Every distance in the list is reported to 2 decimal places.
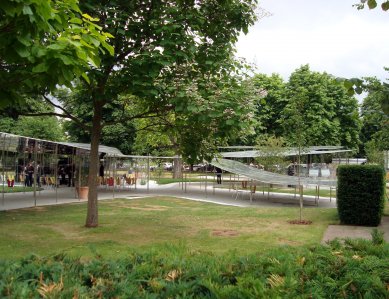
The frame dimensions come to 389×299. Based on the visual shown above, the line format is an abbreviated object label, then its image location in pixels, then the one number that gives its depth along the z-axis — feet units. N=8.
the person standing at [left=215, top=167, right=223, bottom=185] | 92.53
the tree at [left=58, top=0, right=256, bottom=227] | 28.53
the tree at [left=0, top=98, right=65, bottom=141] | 130.72
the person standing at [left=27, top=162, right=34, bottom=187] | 66.59
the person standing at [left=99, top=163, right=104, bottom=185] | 82.26
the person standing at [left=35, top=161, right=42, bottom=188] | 67.79
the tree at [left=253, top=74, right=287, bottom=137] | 130.82
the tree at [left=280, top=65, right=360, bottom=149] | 120.78
